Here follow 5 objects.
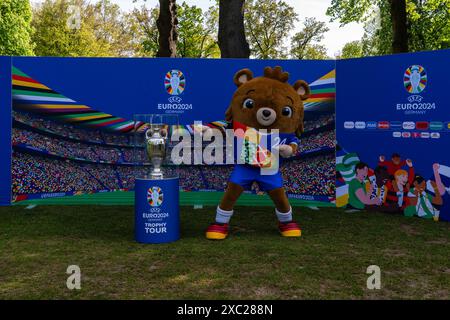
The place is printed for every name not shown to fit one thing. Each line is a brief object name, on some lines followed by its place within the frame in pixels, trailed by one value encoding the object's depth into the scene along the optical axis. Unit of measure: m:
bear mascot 5.40
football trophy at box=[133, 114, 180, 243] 5.05
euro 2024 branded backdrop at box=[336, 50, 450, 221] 6.34
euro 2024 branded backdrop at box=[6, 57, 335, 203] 7.40
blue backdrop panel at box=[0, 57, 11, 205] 7.37
